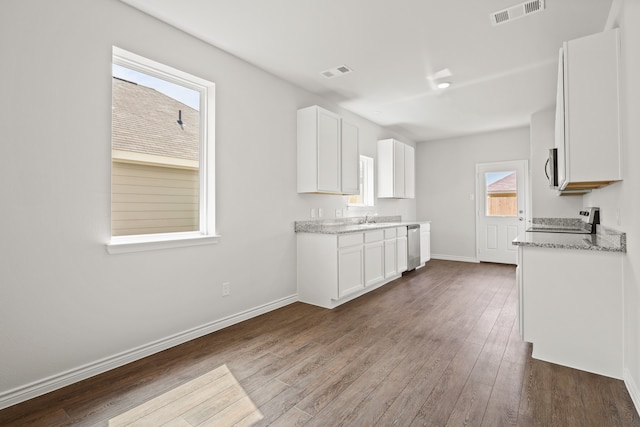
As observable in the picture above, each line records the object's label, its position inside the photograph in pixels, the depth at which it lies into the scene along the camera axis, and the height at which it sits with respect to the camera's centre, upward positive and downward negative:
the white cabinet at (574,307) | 2.14 -0.65
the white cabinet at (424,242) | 6.15 -0.54
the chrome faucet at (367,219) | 5.53 -0.07
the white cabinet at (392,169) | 5.86 +0.85
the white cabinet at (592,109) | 2.13 +0.71
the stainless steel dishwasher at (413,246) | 5.55 -0.55
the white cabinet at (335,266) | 3.72 -0.63
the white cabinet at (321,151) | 3.96 +0.81
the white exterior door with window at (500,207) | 6.35 +0.15
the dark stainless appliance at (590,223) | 3.26 -0.08
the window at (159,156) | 2.55 +0.52
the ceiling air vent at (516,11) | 2.49 +1.62
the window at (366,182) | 5.68 +0.59
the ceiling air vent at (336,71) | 3.61 +1.64
